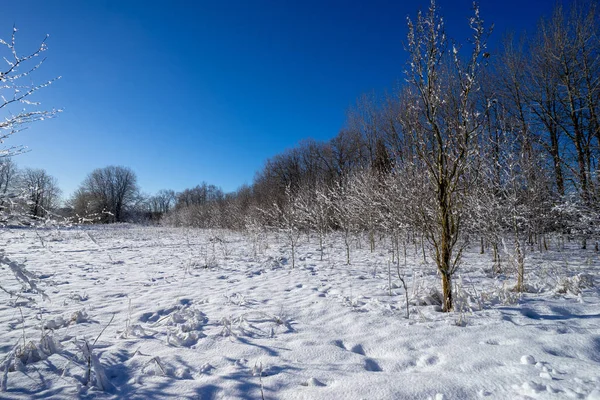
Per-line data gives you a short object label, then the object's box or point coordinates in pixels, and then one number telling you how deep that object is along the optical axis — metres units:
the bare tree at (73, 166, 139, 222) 55.94
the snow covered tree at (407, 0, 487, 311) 3.47
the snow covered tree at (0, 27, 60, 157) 2.41
